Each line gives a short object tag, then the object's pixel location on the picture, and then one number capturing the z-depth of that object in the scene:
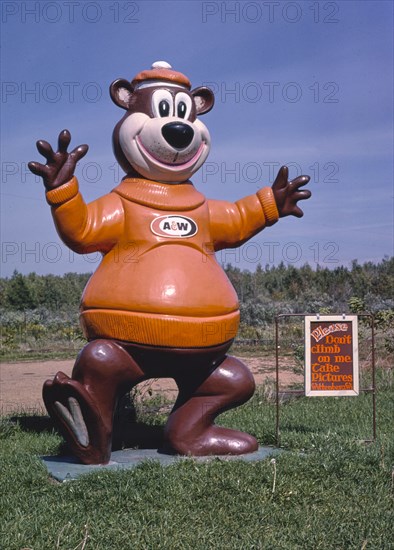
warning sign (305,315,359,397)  5.67
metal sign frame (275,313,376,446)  5.52
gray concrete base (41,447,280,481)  4.52
